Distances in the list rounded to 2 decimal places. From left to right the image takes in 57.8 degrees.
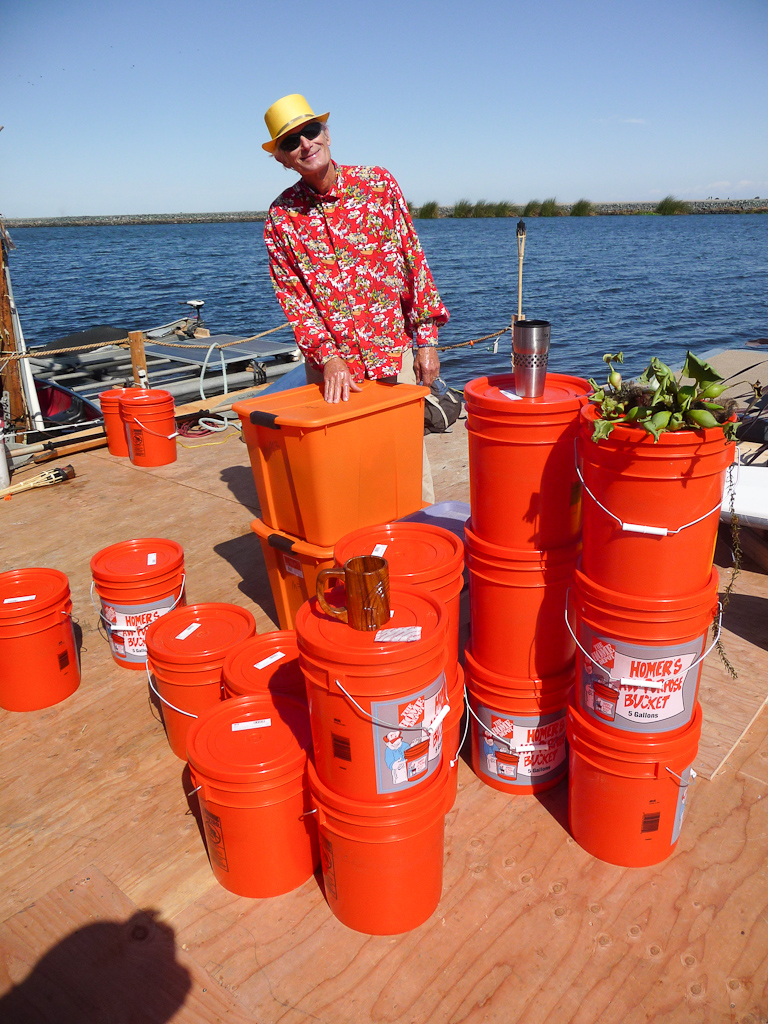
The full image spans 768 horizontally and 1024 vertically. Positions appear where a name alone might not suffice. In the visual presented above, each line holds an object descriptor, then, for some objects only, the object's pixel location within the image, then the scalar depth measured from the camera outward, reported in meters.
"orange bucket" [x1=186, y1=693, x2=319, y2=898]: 2.29
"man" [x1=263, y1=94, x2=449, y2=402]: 3.62
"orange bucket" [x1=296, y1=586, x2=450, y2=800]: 1.98
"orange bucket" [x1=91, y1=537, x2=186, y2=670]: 3.61
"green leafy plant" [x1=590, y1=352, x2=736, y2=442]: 2.00
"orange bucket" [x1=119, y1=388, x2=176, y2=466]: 6.91
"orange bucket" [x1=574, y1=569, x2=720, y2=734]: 2.21
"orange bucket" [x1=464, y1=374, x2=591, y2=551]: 2.44
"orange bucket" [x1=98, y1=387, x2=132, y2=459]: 7.25
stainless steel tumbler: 2.44
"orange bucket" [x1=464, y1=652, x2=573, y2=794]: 2.72
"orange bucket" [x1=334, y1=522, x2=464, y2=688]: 2.58
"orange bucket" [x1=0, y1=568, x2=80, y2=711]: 3.37
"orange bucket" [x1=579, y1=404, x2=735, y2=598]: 2.04
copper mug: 2.08
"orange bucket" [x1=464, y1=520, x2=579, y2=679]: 2.61
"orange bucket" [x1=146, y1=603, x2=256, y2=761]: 3.00
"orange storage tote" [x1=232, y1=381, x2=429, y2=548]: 3.25
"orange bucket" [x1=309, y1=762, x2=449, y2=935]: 2.13
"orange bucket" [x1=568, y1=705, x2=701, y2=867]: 2.37
